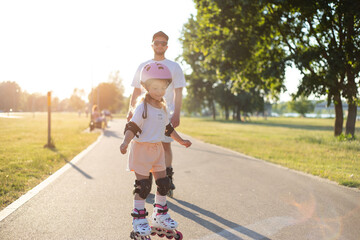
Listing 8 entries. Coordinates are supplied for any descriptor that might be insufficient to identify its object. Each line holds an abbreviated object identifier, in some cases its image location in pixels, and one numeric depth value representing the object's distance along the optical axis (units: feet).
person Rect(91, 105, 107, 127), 66.79
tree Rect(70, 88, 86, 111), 420.36
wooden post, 34.91
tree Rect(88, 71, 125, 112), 267.39
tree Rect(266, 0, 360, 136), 38.09
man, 12.92
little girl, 9.83
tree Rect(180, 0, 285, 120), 44.93
